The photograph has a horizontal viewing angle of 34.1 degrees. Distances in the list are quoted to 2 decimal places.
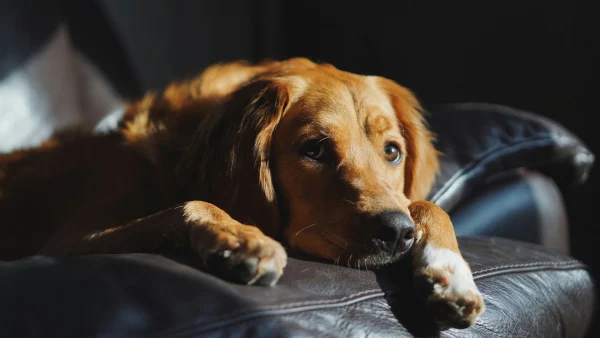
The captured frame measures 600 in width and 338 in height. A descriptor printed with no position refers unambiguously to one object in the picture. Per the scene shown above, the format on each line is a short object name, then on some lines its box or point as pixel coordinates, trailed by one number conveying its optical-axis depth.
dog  0.77
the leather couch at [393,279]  0.63
